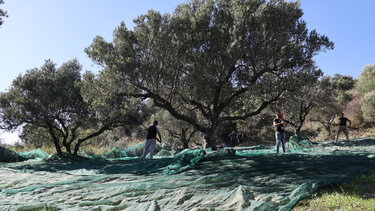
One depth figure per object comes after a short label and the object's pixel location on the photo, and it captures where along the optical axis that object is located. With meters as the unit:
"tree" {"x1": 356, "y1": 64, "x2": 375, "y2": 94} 26.60
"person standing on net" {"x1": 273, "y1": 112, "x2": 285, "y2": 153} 10.02
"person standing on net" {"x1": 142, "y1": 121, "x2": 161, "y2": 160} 10.59
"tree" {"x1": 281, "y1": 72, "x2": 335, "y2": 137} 19.80
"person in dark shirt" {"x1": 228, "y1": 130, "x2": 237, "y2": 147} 23.88
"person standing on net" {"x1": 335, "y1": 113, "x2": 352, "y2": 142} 14.00
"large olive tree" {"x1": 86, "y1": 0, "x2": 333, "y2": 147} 9.84
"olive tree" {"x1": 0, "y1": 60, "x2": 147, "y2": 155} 13.91
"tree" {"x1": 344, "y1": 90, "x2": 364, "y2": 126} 24.85
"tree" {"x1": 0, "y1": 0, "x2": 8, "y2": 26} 10.73
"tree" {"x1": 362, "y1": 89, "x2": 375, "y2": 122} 22.48
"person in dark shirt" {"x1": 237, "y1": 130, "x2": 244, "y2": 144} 28.10
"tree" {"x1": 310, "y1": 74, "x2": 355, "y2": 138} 20.73
